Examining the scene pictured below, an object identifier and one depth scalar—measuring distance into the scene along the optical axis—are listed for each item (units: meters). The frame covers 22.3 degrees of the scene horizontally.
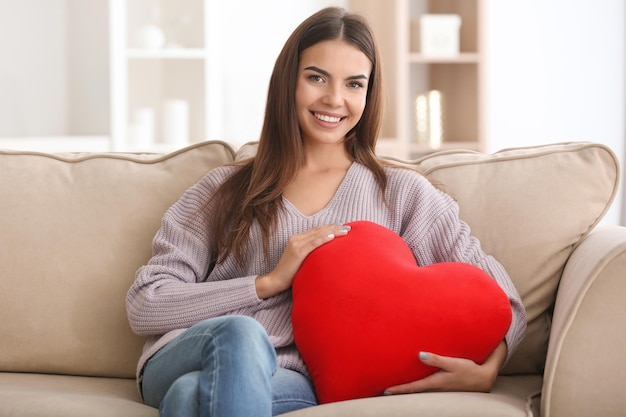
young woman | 2.47
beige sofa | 2.59
